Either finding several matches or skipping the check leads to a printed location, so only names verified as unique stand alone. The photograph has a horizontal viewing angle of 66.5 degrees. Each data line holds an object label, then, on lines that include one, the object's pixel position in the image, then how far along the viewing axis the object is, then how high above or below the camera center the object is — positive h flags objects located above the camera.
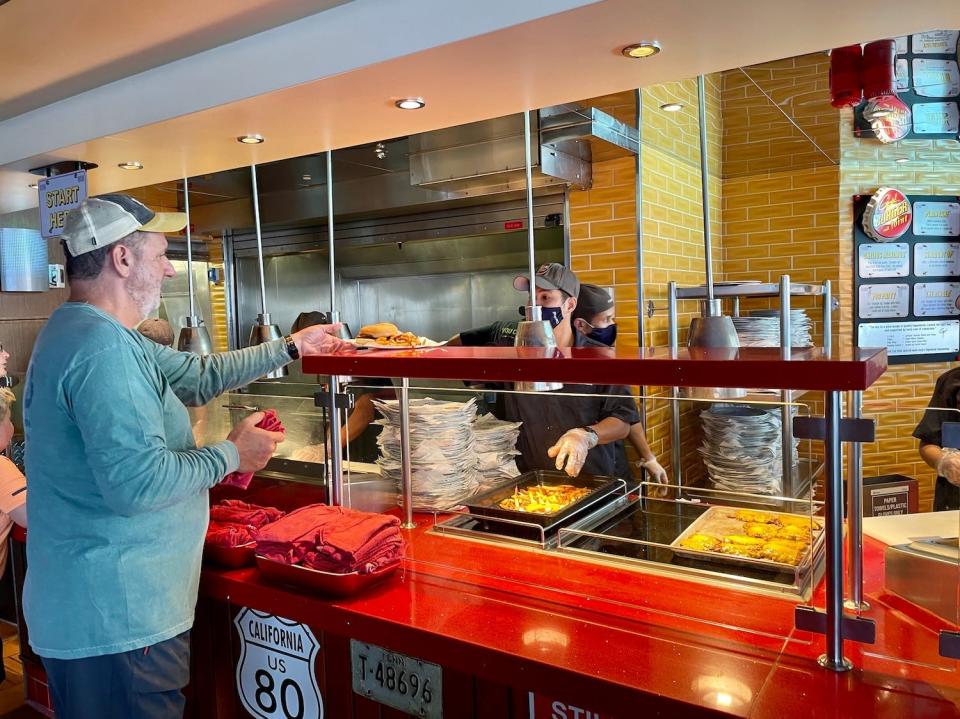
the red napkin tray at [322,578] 2.00 -0.72
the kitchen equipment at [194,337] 2.76 -0.04
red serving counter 1.47 -0.77
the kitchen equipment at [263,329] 2.66 -0.02
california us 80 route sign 2.20 -1.07
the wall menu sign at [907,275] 5.31 +0.20
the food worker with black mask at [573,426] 2.32 -0.37
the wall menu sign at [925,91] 5.25 +1.52
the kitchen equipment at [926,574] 1.52 -0.60
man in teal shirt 1.75 -0.41
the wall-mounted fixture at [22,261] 4.56 +0.45
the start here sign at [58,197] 2.88 +0.53
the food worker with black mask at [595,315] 3.98 -0.02
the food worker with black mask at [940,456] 1.45 -0.32
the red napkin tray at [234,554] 2.29 -0.72
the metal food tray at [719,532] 1.85 -0.64
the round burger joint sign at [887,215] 5.27 +0.63
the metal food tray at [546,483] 2.27 -0.60
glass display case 1.58 -0.59
